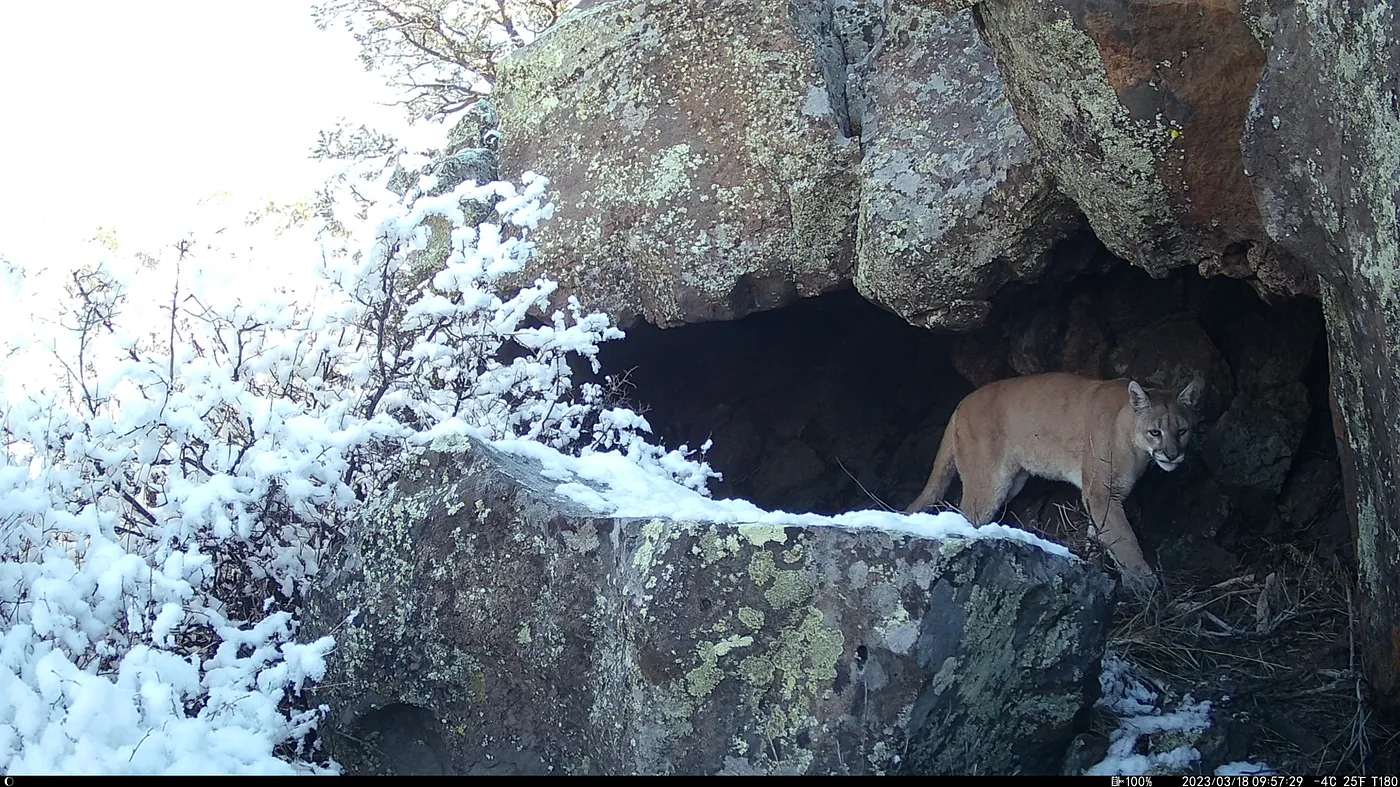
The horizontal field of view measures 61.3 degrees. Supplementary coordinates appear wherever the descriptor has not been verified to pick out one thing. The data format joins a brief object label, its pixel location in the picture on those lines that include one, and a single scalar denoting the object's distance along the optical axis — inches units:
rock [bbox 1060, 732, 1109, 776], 136.7
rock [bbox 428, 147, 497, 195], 266.1
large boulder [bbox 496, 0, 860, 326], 227.5
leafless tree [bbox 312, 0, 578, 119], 352.8
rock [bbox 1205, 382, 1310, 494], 244.5
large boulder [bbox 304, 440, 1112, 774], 119.2
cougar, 241.1
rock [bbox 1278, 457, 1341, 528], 238.5
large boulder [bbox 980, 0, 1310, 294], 159.0
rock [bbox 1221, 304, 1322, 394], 241.0
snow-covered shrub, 118.6
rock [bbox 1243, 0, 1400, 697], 125.3
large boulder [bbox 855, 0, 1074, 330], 199.6
